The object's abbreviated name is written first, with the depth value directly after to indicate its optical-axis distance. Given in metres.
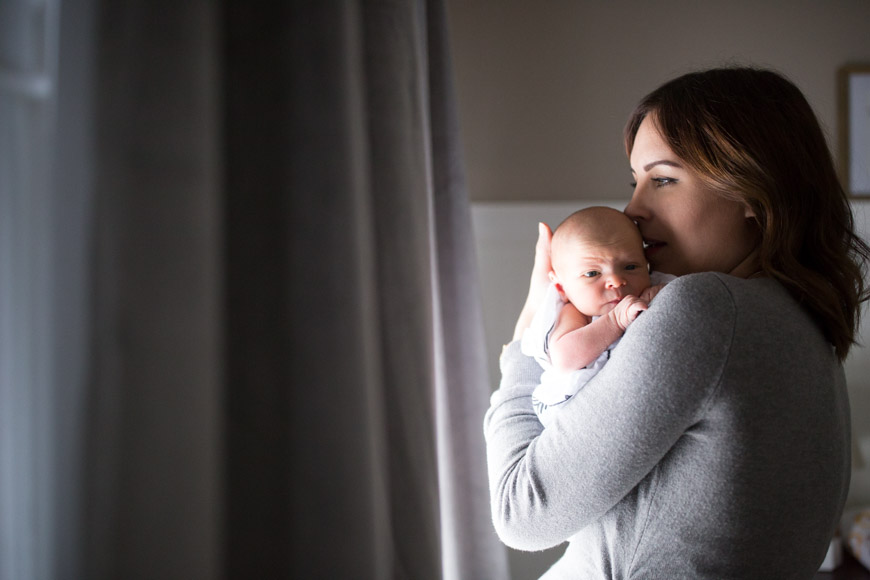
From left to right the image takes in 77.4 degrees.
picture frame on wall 2.13
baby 0.84
